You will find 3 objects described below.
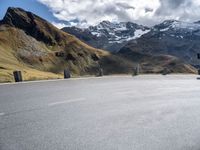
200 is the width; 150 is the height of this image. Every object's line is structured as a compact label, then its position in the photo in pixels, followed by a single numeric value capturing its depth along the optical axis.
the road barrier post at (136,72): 12.89
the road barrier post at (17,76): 8.75
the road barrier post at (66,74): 10.40
